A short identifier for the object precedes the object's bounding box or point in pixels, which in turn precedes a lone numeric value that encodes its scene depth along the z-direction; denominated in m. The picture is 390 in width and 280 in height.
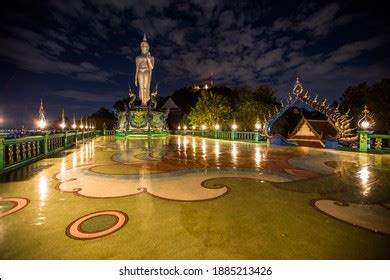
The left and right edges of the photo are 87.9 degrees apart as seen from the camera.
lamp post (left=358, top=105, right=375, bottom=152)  9.44
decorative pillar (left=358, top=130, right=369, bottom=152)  9.42
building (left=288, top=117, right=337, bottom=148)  19.47
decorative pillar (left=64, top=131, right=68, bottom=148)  11.88
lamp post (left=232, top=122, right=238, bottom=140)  18.02
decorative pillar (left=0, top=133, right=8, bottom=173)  5.18
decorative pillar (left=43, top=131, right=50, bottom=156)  8.48
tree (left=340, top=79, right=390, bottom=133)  24.12
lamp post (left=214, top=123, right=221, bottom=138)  21.84
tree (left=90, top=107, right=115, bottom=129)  49.34
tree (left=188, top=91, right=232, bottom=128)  27.61
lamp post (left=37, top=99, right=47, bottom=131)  9.20
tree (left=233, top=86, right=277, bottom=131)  25.00
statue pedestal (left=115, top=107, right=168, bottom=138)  22.55
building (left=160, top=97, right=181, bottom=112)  53.88
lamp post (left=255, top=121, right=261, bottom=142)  14.82
